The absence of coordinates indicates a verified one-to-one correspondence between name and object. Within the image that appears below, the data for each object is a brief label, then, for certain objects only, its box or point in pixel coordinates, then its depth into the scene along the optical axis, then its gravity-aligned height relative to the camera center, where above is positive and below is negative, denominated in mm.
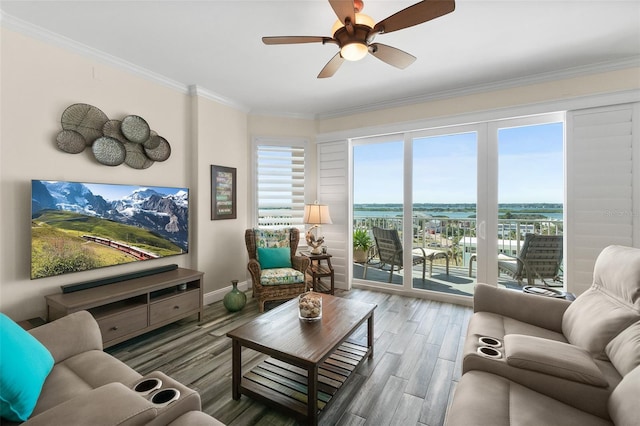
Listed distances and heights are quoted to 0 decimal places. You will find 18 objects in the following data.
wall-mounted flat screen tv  2312 -121
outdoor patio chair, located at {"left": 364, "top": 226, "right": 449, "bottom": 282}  3984 -582
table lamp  3979 -83
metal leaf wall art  2537 +750
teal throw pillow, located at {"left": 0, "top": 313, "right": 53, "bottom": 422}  1098 -676
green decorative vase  3350 -1066
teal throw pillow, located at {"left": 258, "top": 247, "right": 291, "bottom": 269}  3719 -613
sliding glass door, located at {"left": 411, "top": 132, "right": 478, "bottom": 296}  3652 +44
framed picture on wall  3756 +275
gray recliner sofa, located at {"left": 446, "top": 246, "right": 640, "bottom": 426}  1122 -747
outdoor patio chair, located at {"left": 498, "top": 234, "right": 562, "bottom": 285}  3248 -566
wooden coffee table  1672 -893
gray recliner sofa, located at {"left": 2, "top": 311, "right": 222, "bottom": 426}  969 -771
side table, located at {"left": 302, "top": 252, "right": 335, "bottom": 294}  3959 -855
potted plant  4484 -516
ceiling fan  1593 +1185
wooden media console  2287 -854
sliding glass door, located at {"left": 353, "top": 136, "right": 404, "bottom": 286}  4102 +155
